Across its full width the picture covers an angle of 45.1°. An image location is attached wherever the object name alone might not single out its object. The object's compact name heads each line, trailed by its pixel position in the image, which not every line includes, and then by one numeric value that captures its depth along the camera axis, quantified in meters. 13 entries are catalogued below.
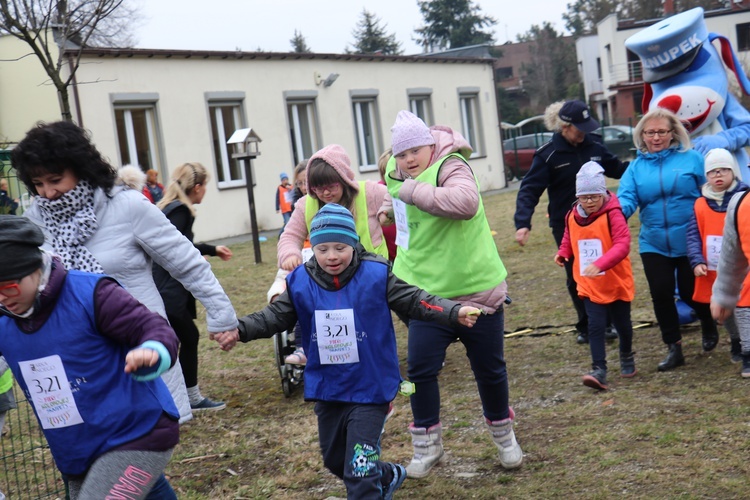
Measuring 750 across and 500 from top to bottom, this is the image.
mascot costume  7.70
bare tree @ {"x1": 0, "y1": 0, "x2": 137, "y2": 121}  12.39
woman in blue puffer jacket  6.29
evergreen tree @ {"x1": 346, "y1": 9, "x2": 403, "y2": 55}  66.94
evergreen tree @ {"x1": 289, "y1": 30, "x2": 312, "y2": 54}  74.56
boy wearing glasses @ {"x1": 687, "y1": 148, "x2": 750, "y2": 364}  6.02
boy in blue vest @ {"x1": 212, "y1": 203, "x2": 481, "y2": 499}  3.84
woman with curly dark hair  3.63
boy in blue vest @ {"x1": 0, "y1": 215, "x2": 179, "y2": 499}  2.98
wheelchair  6.88
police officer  6.82
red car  34.61
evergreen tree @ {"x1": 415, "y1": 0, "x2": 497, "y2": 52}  67.12
